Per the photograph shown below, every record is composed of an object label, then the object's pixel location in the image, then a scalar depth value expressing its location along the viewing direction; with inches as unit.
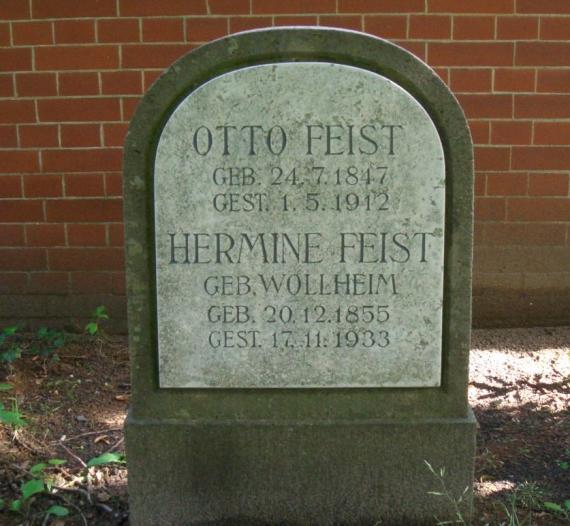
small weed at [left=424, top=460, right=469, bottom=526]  101.0
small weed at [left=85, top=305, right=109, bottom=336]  169.5
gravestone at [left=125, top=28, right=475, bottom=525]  95.7
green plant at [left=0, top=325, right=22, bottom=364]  158.4
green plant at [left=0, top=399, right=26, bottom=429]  120.1
